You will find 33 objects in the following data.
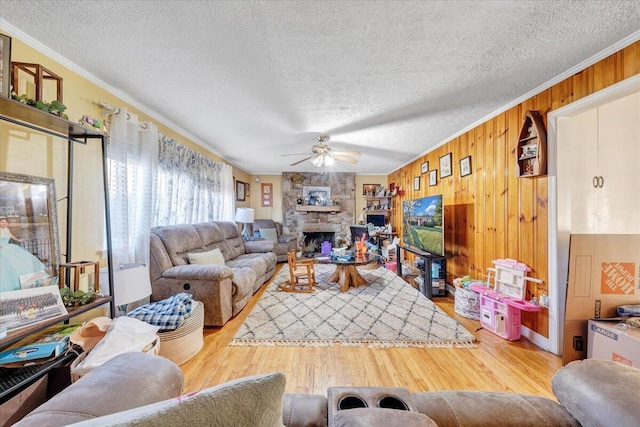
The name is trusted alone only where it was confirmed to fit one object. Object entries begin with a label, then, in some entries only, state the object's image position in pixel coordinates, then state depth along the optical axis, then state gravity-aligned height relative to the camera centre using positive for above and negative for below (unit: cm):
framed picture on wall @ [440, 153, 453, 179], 367 +71
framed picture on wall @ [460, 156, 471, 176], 318 +61
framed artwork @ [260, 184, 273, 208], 658 +43
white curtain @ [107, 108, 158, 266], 215 +27
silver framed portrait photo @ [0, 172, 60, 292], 134 -14
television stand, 329 -90
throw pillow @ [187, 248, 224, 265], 293 -61
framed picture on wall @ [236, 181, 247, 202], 560 +49
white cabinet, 201 +45
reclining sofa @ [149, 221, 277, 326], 249 -73
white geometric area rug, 223 -121
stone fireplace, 649 -2
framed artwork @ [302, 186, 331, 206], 652 +40
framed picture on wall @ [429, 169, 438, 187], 410 +59
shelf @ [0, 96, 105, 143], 130 +57
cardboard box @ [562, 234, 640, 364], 177 -52
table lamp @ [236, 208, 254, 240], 517 -14
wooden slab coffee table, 353 -96
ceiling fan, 338 +82
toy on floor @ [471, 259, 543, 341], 224 -86
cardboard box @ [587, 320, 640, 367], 149 -89
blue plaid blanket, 191 -85
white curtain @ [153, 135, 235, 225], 296 +36
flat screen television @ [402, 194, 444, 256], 331 -21
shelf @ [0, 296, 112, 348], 115 -62
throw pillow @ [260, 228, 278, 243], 562 -56
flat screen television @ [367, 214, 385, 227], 649 -24
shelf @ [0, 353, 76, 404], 112 -85
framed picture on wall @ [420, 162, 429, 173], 439 +82
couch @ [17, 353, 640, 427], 53 -54
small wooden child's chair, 348 -108
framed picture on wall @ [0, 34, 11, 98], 122 +76
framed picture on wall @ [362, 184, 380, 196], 660 +61
